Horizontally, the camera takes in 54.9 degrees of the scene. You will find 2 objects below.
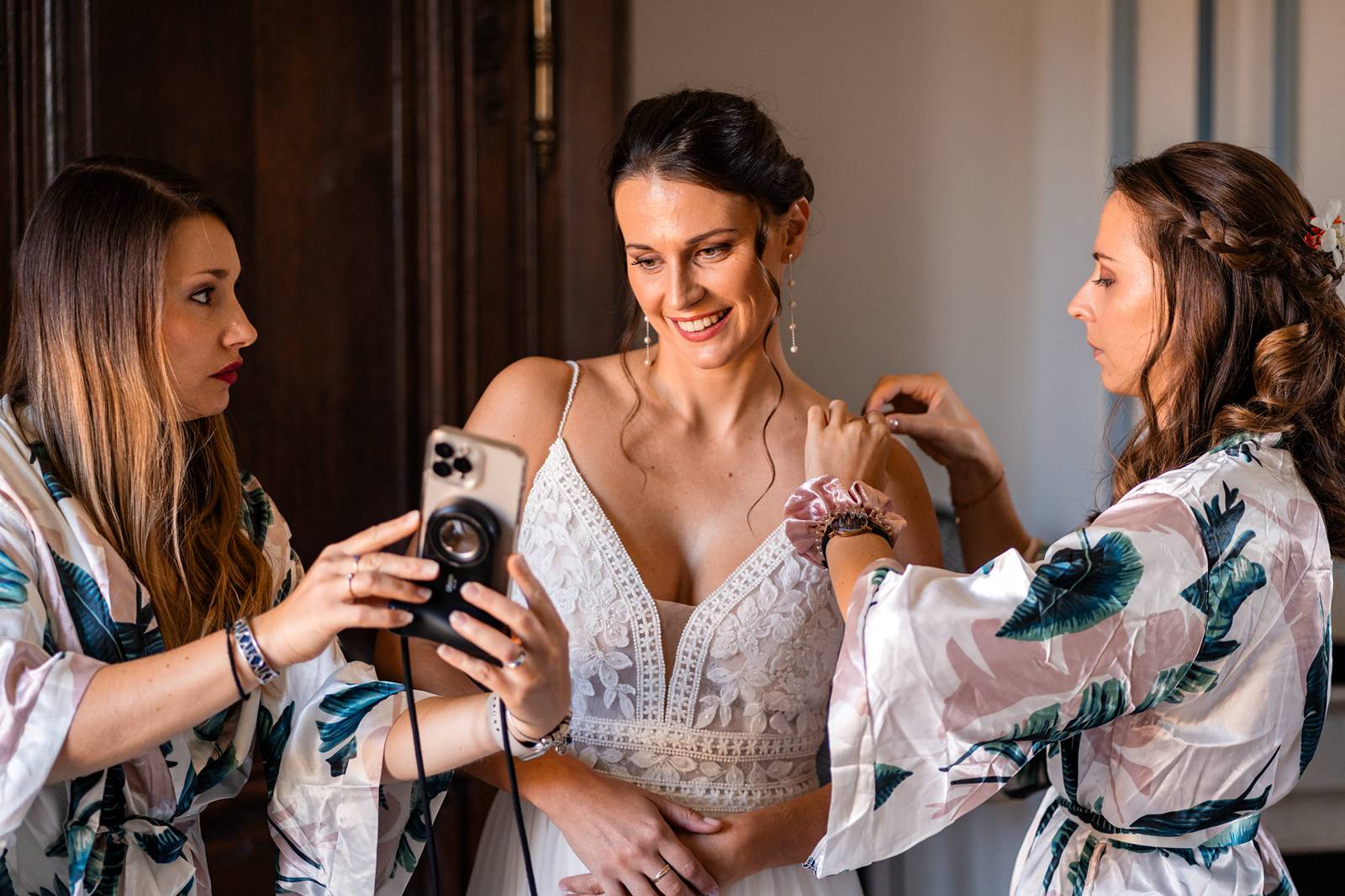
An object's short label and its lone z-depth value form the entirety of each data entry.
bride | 1.40
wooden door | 1.70
